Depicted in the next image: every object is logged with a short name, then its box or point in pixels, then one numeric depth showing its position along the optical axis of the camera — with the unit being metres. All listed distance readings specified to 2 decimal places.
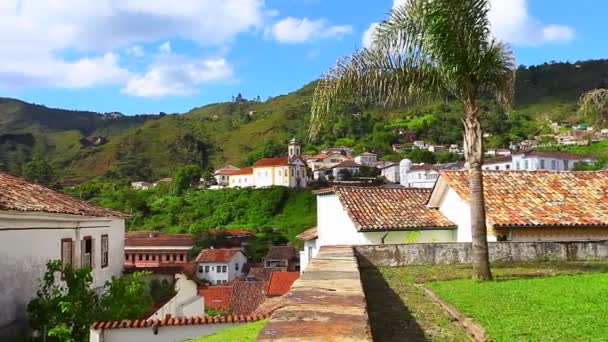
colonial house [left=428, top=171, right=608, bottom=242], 15.85
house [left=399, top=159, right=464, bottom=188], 78.25
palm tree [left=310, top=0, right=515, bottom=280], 9.91
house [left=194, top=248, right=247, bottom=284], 56.78
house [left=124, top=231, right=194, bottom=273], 58.44
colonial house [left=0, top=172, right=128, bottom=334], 11.42
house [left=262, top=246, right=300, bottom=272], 54.94
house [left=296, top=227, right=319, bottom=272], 22.45
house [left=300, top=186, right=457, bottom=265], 17.23
